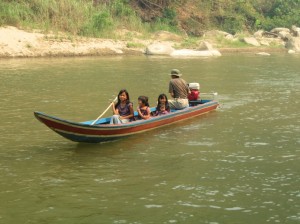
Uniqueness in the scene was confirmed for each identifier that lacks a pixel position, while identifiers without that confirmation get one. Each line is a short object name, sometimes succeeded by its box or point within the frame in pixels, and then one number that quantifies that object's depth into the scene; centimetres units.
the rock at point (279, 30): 4669
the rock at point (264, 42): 4311
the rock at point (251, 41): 4178
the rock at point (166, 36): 3859
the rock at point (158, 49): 3462
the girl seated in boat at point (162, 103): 1295
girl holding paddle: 1174
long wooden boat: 1010
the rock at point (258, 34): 4535
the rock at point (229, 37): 4217
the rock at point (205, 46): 3622
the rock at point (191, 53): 3450
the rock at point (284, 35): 4490
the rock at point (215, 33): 4250
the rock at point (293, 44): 4244
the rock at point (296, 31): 4516
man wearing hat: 1380
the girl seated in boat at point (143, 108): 1210
